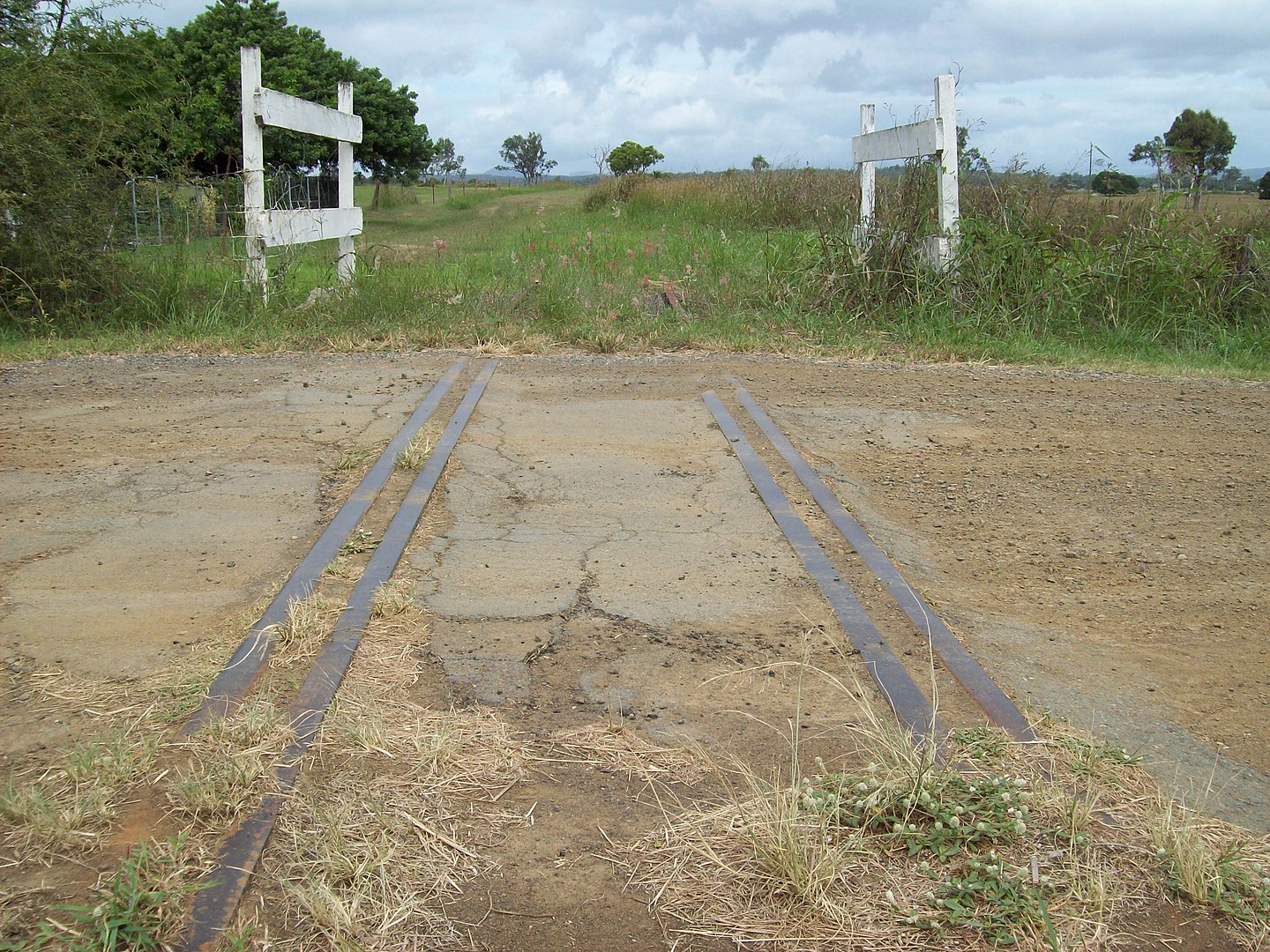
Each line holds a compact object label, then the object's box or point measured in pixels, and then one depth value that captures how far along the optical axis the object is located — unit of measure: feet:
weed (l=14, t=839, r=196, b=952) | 6.57
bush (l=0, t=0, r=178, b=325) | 26.09
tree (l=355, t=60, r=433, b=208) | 123.85
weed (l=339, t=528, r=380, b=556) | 13.32
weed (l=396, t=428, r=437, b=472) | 16.62
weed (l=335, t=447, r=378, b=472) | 16.75
